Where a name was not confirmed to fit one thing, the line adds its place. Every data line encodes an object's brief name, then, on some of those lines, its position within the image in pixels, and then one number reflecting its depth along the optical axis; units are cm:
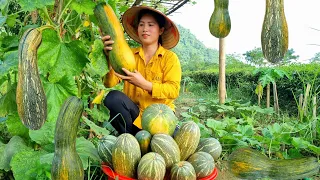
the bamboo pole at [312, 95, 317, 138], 321
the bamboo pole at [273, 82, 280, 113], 475
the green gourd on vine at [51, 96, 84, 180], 104
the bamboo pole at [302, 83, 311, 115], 340
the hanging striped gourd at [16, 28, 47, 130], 87
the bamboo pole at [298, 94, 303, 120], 356
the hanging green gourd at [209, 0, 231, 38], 92
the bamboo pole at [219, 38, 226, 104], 483
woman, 254
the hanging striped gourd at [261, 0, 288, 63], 73
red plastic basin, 203
